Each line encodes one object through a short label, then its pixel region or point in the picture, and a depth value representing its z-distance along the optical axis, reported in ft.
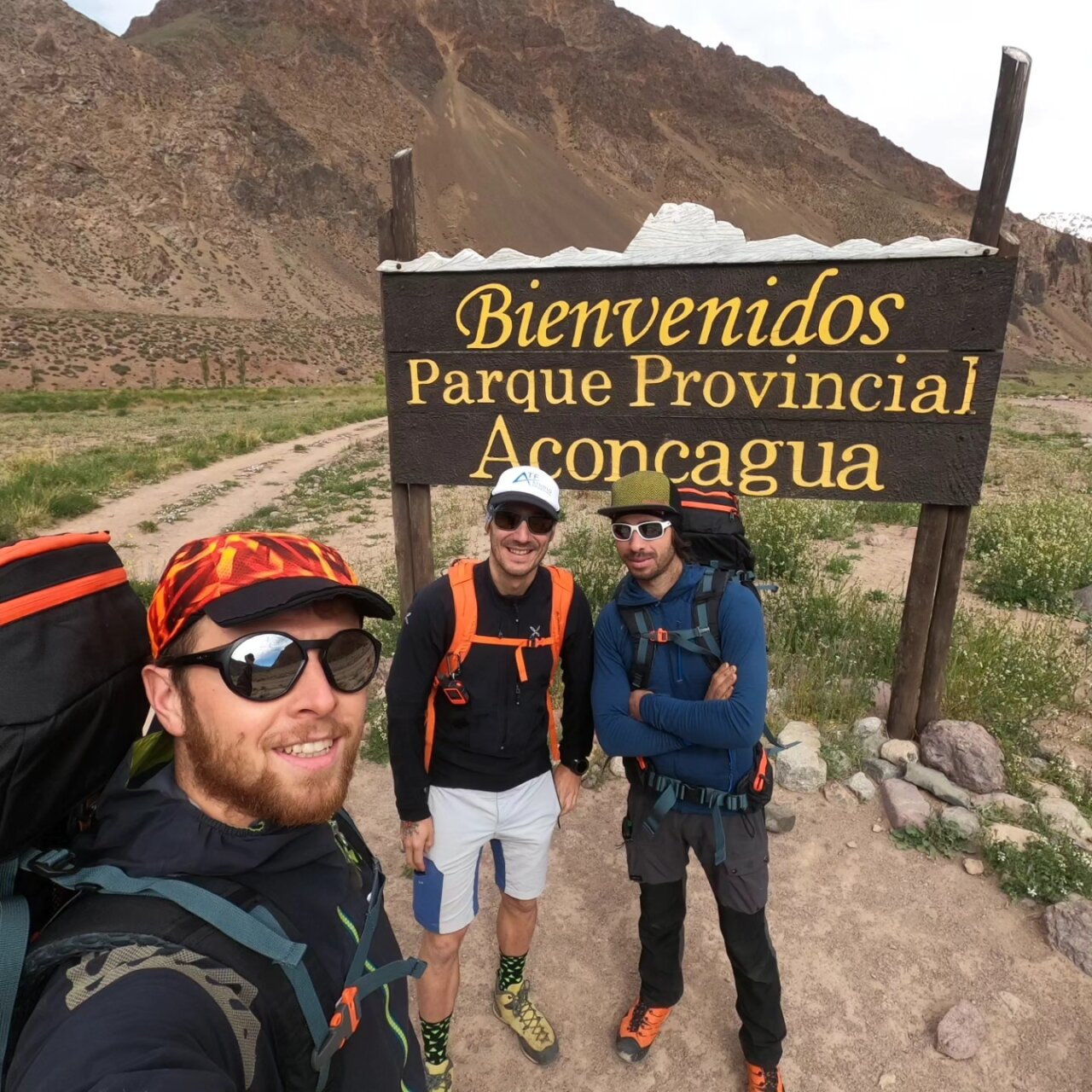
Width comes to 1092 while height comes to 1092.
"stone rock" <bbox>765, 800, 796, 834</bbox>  11.42
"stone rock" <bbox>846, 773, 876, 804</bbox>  12.07
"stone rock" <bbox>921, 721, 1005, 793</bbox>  11.73
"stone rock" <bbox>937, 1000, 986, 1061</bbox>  7.80
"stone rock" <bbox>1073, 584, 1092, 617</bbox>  19.50
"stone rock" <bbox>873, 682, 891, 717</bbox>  14.12
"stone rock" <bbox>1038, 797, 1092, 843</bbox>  10.64
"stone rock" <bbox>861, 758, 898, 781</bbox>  12.41
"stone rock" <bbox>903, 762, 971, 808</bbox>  11.53
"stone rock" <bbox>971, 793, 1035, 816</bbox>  11.13
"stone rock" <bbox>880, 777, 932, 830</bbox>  11.22
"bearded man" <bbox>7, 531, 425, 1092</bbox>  2.89
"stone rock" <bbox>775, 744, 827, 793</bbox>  12.37
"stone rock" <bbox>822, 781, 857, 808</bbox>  12.05
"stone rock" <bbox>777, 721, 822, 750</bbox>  13.12
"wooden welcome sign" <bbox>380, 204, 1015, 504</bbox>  10.82
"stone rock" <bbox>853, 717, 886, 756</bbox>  13.01
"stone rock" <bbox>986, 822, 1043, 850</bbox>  10.39
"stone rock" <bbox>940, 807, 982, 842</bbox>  10.75
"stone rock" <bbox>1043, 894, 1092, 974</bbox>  8.71
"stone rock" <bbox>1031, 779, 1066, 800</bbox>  11.57
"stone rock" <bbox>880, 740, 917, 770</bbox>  12.55
